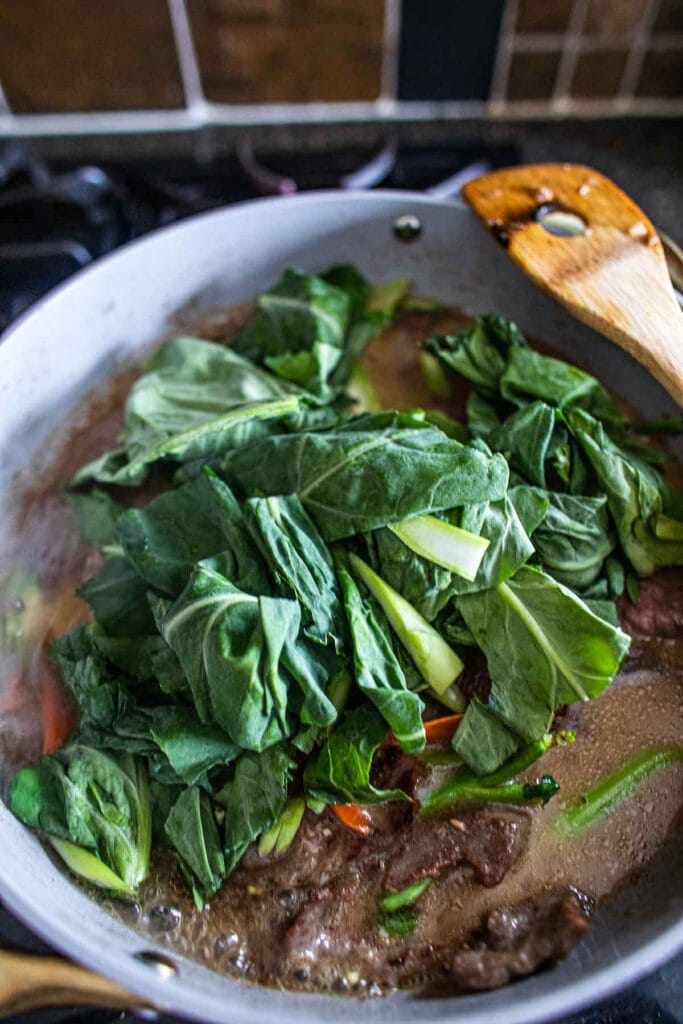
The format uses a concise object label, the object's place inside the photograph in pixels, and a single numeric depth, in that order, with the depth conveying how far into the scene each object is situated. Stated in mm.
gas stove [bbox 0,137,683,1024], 607
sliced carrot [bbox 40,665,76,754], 502
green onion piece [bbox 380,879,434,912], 461
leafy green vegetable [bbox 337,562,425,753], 462
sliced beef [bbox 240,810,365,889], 470
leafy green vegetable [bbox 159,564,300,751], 451
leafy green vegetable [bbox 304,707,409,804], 463
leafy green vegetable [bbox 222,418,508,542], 475
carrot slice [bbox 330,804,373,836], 475
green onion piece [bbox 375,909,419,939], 458
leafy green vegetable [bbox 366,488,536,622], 475
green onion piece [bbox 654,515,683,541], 500
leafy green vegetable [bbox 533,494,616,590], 494
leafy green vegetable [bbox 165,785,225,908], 463
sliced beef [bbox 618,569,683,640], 500
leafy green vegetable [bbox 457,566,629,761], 466
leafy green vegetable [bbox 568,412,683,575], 501
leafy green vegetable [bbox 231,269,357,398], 557
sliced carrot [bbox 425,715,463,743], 480
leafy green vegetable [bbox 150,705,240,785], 462
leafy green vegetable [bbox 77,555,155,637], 506
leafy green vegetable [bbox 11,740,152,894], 467
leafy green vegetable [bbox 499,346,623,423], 530
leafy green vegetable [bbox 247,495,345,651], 468
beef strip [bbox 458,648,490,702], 484
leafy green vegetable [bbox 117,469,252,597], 492
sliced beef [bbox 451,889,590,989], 436
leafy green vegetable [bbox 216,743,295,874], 463
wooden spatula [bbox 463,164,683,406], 509
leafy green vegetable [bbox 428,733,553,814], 473
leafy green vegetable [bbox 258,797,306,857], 471
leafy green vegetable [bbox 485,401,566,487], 505
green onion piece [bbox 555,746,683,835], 471
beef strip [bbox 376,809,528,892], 464
